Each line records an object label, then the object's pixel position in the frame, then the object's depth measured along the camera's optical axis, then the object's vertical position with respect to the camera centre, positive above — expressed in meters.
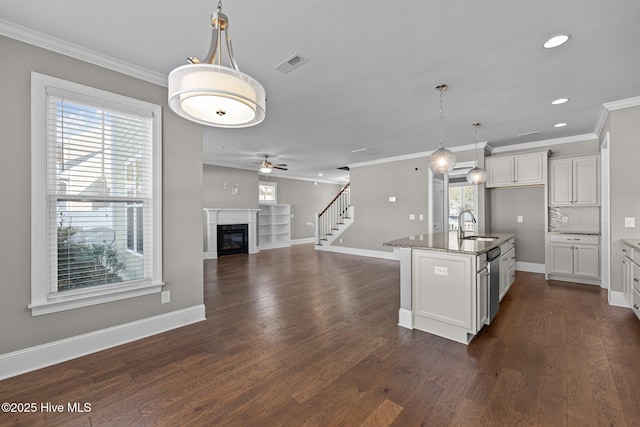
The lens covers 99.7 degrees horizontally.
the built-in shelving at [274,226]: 9.75 -0.42
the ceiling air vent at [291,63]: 2.54 +1.47
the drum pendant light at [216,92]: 1.20 +0.59
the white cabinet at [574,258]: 4.50 -0.78
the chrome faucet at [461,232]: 3.65 -0.26
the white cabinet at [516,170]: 5.05 +0.86
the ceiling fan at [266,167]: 6.35 +1.16
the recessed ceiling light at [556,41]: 2.22 +1.46
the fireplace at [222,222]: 7.65 -0.21
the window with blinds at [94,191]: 2.26 +0.23
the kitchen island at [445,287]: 2.62 -0.76
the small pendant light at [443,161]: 3.26 +0.65
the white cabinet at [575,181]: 4.64 +0.57
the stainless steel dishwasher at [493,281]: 2.96 -0.78
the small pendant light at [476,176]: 4.37 +0.61
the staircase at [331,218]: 8.92 -0.13
